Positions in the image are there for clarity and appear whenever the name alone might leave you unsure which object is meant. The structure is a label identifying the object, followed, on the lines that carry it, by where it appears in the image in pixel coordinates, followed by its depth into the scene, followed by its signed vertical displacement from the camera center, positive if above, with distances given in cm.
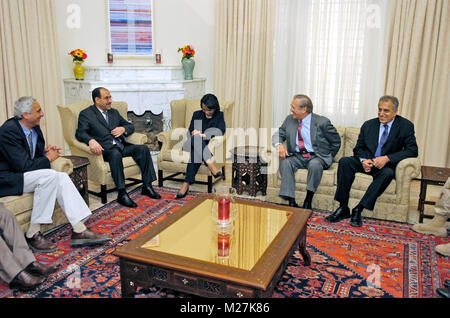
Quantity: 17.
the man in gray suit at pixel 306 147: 425 -86
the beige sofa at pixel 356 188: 392 -122
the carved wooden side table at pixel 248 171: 468 -122
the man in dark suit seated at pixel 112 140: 439 -86
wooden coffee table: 227 -115
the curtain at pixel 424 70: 501 -3
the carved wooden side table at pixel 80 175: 398 -110
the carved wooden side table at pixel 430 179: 379 -101
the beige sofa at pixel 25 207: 326 -117
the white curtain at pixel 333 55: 543 +16
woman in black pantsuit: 470 -82
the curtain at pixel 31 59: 528 +2
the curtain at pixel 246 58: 594 +10
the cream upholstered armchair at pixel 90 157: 440 -102
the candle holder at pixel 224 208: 285 -100
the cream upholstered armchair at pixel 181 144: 482 -95
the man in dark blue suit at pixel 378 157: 393 -87
